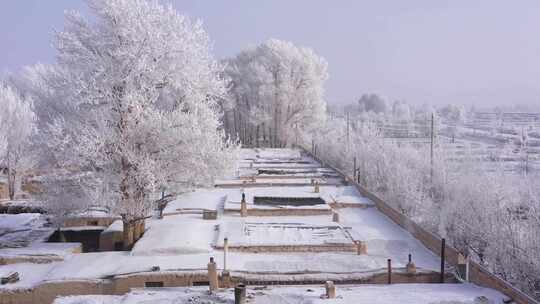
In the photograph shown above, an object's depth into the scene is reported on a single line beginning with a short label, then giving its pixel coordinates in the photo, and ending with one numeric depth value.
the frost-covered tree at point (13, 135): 30.84
